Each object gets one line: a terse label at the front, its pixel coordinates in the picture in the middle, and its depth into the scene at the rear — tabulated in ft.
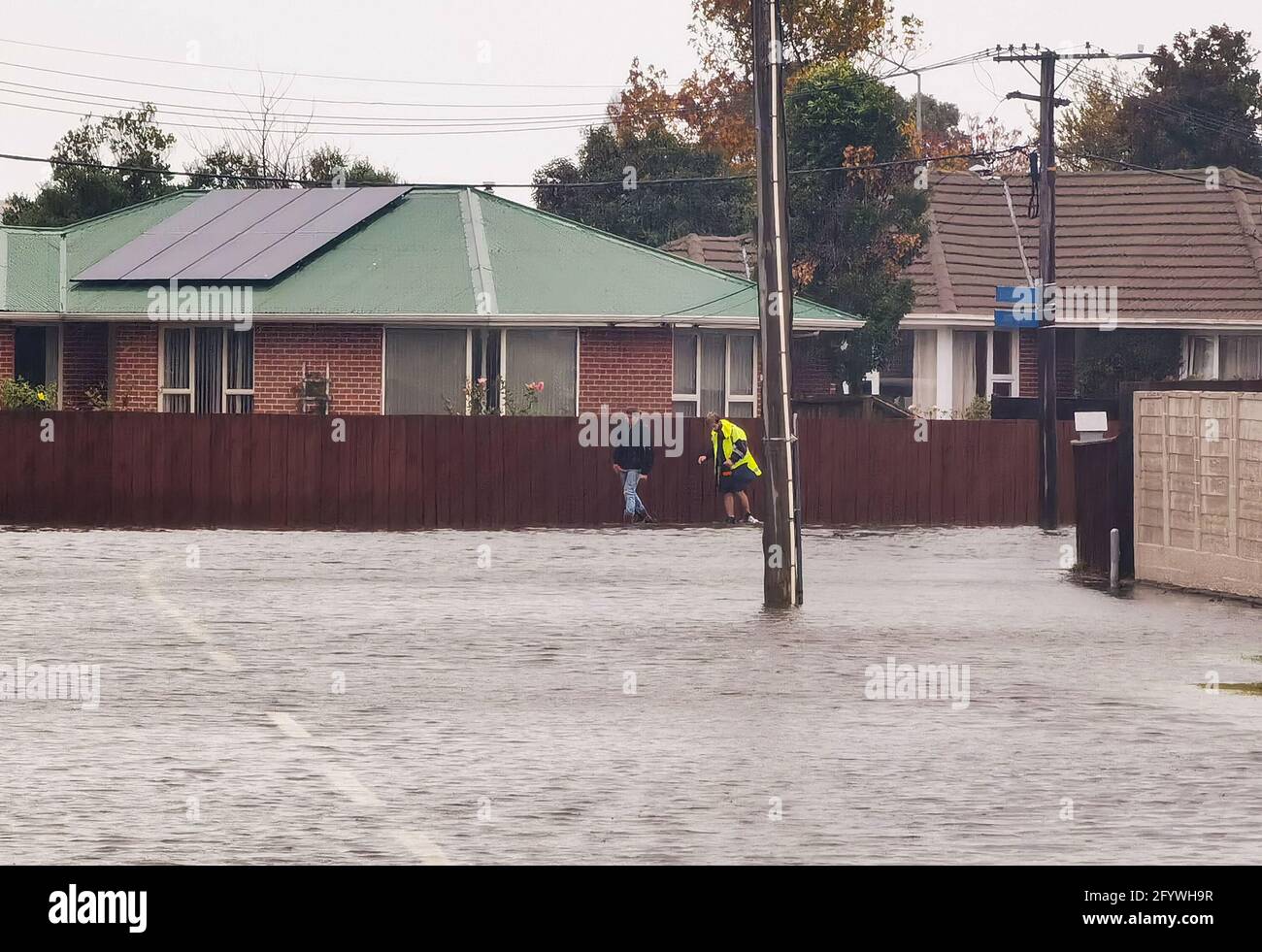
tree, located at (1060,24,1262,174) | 213.87
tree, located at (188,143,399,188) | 201.05
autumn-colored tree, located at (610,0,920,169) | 206.28
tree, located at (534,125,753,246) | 222.07
